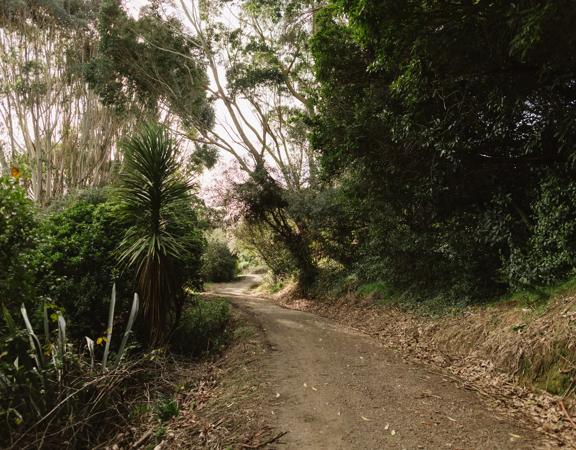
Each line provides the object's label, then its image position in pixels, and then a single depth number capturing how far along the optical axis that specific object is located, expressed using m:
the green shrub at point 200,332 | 6.90
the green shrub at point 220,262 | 23.96
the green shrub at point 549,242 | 5.38
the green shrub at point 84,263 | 5.74
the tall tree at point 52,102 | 15.41
